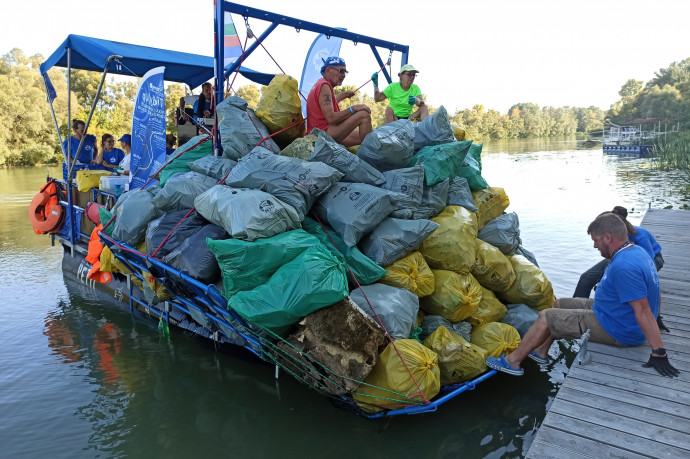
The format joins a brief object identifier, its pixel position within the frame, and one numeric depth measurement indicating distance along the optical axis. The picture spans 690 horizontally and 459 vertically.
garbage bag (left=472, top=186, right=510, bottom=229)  4.41
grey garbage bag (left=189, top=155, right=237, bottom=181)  4.08
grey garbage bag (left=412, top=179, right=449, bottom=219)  3.94
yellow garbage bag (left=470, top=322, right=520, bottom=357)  3.53
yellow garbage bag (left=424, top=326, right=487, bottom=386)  3.23
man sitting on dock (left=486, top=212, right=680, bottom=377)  2.58
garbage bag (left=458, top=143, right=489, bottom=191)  4.52
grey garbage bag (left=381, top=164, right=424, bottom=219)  3.75
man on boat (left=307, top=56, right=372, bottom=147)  4.29
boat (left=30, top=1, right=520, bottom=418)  3.10
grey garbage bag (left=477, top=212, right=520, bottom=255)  4.25
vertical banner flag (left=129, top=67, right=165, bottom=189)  5.63
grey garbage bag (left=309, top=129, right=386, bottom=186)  3.73
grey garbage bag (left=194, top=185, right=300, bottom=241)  3.07
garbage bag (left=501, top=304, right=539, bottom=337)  3.91
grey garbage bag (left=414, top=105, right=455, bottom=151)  4.40
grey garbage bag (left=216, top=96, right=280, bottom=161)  4.18
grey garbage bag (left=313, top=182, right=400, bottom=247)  3.38
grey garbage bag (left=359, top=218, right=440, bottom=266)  3.41
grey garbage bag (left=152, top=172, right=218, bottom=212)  3.99
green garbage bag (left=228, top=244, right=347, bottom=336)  2.78
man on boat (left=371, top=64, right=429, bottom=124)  5.65
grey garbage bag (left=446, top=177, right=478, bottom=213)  4.17
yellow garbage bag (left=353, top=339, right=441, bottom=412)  2.84
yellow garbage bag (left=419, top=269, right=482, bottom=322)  3.52
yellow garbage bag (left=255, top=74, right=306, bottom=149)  4.34
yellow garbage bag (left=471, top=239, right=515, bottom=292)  3.86
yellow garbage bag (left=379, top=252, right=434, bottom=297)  3.39
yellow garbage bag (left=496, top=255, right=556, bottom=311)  4.07
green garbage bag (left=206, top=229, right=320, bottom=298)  2.98
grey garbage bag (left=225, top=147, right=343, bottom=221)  3.38
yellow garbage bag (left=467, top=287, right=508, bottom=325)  3.75
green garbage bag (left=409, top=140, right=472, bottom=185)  4.01
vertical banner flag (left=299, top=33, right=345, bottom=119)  7.39
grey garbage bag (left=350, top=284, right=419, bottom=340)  3.06
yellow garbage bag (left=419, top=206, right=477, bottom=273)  3.65
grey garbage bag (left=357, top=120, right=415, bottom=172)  3.92
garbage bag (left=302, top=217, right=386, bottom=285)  3.32
